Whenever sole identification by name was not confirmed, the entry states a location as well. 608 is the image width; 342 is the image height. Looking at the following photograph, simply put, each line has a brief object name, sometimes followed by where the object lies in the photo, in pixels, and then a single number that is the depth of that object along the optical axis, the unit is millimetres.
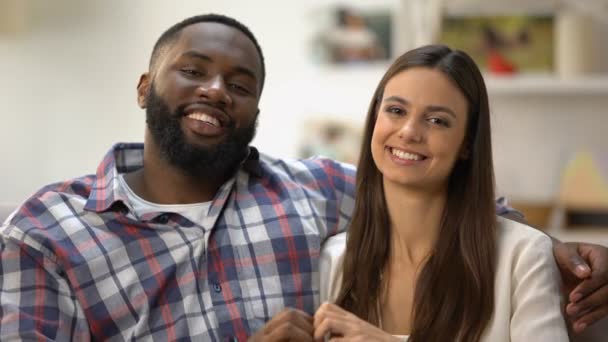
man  1914
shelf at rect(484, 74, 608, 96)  3022
